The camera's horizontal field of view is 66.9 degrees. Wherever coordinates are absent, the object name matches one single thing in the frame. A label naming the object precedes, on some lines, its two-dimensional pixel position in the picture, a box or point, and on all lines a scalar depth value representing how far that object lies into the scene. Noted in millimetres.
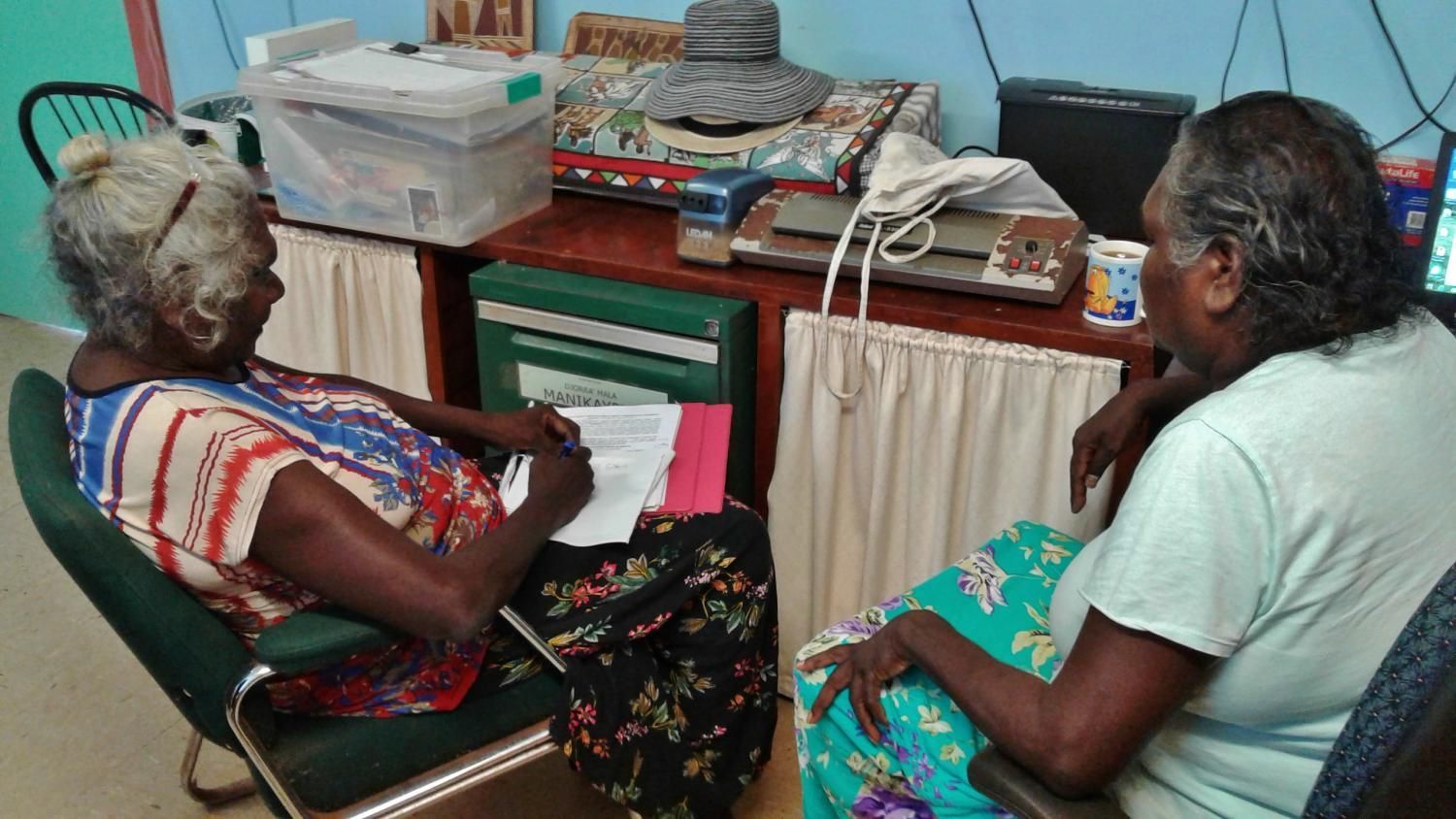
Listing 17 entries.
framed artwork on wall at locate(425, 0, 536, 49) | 2420
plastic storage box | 1863
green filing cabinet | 1735
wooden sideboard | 1578
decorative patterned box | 1927
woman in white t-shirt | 866
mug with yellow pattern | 1527
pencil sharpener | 1771
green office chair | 1133
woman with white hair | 1158
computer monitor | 1632
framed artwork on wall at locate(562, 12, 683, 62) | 2316
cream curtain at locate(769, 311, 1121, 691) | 1619
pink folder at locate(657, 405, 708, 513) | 1562
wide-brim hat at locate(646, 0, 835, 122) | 1957
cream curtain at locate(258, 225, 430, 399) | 2062
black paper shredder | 1823
